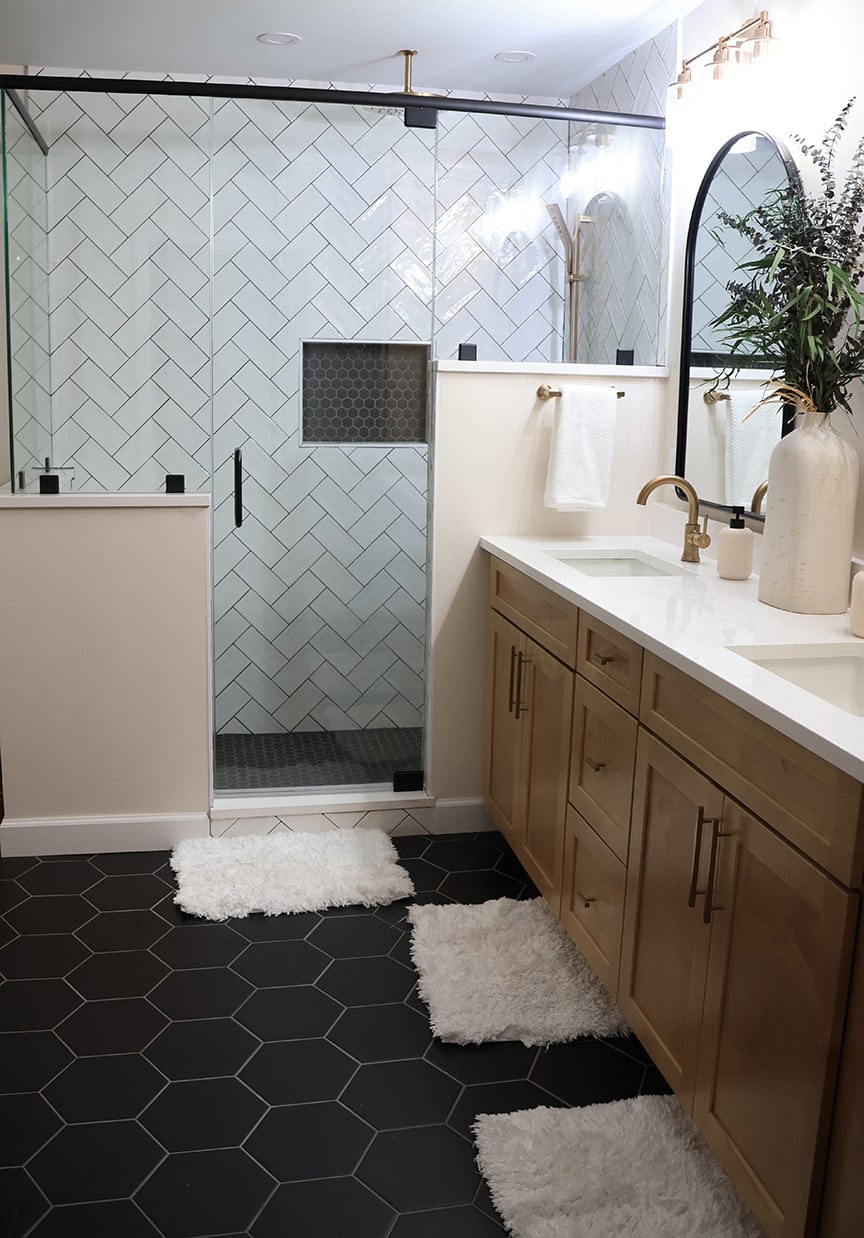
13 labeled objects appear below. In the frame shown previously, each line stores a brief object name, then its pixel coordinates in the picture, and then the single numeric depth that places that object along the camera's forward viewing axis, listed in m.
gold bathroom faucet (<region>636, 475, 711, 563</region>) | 2.68
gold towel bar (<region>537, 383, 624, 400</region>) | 3.17
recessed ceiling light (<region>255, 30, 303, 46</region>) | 3.22
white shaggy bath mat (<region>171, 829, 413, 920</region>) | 2.85
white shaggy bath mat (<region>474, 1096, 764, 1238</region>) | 1.77
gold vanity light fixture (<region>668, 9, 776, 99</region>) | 2.49
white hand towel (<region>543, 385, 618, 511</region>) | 3.12
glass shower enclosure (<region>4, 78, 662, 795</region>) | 2.96
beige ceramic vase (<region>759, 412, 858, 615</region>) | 2.18
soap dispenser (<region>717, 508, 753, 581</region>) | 2.55
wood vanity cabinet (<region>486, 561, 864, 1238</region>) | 1.41
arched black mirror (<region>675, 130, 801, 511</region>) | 2.59
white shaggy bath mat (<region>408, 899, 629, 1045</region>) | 2.32
